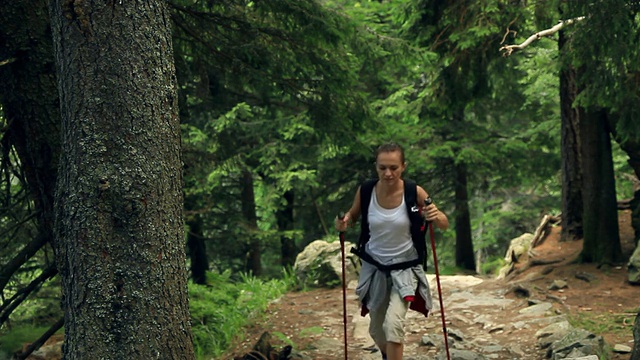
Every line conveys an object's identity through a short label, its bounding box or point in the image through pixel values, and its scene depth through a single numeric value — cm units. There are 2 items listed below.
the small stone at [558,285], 1088
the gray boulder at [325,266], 1284
